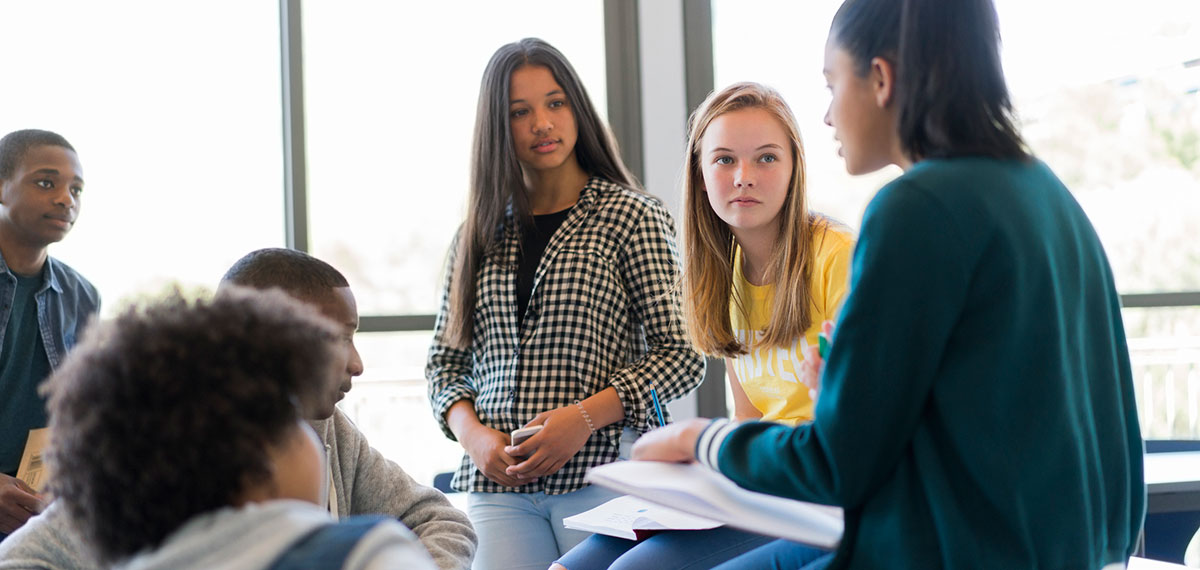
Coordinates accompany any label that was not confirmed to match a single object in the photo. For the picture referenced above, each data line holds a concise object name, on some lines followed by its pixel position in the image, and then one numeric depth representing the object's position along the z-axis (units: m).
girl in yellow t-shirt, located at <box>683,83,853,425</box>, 1.66
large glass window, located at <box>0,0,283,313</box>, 3.30
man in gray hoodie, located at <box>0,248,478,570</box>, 1.30
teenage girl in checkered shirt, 1.85
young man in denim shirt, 2.10
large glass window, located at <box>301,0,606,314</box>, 3.45
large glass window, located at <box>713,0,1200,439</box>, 3.65
